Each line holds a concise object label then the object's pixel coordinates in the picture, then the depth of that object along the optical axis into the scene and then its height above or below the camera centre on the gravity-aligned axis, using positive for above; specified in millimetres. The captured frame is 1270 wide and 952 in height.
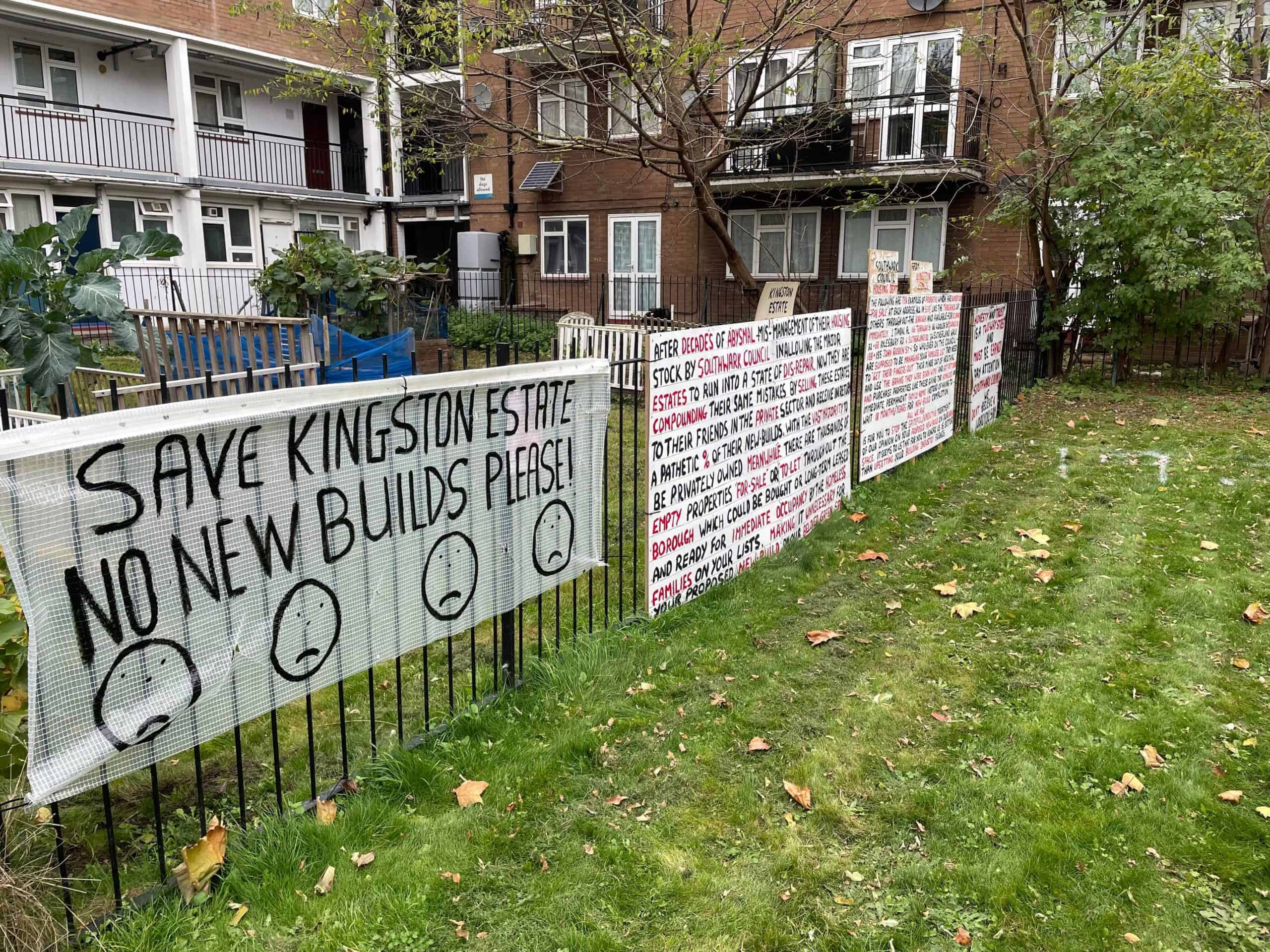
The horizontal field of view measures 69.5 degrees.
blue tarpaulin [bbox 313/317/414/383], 9406 -714
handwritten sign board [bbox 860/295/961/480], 8031 -843
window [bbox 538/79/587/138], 22469 +4348
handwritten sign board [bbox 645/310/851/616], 5156 -986
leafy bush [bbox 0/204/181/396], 4949 -68
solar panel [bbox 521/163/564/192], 22938 +2698
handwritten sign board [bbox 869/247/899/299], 7910 +137
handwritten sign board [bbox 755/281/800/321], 12680 -241
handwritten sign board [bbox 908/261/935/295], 9055 +95
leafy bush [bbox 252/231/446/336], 13008 +27
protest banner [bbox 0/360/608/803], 2467 -855
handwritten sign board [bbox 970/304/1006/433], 10508 -882
